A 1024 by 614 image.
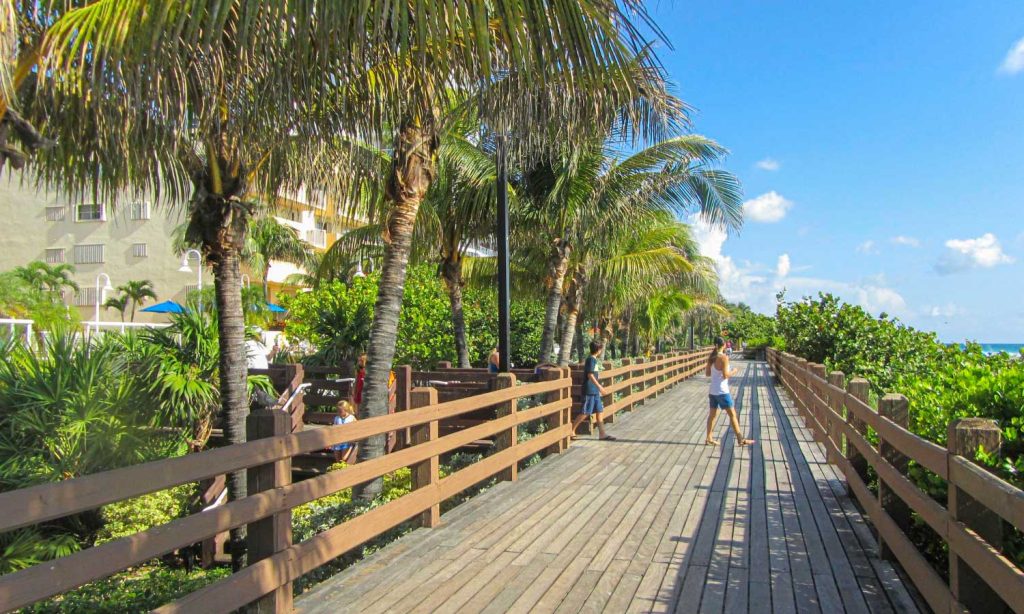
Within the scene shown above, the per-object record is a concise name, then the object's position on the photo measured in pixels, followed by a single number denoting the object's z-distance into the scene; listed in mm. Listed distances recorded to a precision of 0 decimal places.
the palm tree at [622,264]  16359
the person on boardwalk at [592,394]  11188
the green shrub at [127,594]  4941
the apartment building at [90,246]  38375
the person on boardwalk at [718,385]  10742
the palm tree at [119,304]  36844
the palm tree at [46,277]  34750
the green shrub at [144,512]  8500
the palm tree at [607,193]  13836
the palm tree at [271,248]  40031
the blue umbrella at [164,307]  30478
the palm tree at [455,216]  14008
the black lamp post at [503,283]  11016
